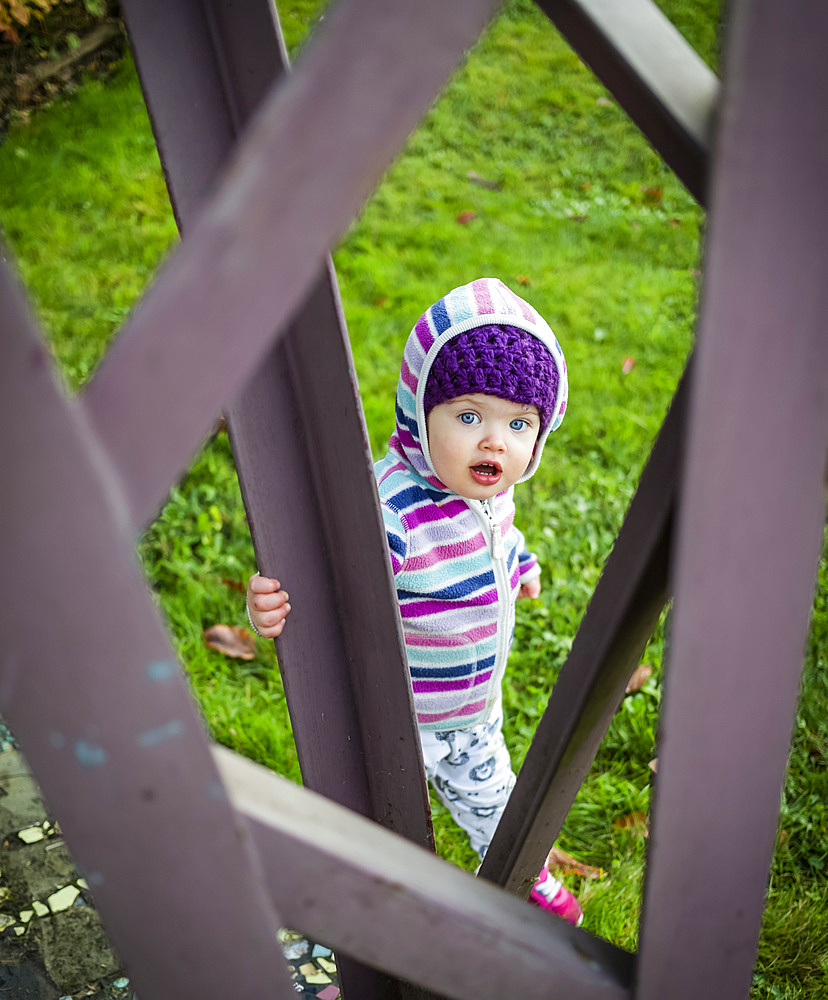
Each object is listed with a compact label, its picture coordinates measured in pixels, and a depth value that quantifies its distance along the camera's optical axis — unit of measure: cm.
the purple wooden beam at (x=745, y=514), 62
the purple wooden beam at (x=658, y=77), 78
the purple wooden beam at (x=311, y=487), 102
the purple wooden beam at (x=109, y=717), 58
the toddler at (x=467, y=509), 158
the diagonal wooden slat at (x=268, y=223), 59
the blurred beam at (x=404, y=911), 73
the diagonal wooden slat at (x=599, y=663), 90
